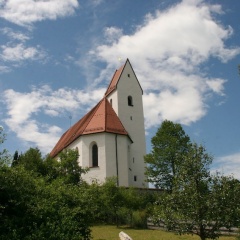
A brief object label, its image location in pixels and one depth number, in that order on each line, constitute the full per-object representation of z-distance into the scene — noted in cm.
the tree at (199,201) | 1513
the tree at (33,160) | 3266
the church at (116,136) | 4069
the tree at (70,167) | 3352
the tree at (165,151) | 3872
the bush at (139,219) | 2725
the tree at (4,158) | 1523
